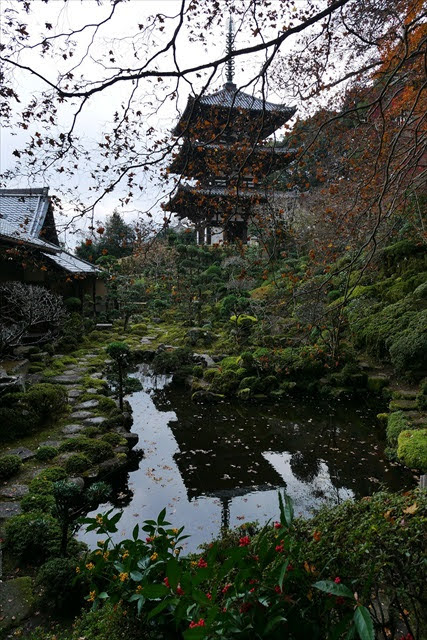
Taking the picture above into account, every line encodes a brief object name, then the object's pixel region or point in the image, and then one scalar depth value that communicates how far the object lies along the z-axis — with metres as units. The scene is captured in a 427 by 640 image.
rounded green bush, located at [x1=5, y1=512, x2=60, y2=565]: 3.60
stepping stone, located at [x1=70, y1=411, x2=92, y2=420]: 7.05
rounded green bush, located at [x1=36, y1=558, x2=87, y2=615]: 3.06
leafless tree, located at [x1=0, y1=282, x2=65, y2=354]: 9.31
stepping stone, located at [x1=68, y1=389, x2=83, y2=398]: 8.21
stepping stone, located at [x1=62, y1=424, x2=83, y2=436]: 6.38
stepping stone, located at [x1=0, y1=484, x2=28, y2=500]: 4.44
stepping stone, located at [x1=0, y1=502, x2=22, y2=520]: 4.07
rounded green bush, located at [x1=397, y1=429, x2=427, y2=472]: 5.55
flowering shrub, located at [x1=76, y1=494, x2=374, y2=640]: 1.34
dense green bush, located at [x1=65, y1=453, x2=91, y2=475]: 5.20
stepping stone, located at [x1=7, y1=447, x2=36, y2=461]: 5.40
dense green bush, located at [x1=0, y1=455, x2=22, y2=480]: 4.84
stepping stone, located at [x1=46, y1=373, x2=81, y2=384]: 9.14
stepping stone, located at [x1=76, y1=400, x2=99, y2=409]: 7.60
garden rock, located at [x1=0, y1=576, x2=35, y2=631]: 2.85
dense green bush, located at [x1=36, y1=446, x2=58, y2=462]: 5.38
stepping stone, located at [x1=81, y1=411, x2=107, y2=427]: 6.80
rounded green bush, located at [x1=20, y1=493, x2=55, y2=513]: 4.19
